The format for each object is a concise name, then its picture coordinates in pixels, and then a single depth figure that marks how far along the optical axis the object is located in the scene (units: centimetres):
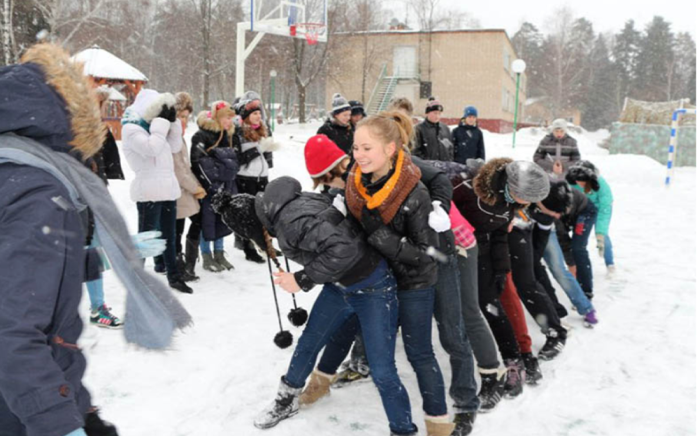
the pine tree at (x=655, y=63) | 6284
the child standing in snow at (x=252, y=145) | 636
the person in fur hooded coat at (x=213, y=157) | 590
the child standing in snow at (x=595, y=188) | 564
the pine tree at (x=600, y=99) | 6606
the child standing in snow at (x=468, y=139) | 807
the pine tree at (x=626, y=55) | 6731
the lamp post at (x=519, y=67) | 1989
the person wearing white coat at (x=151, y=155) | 500
